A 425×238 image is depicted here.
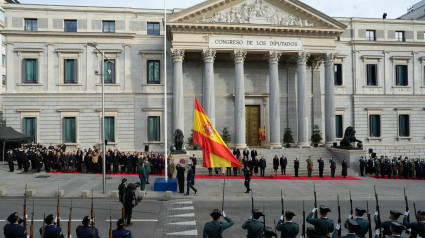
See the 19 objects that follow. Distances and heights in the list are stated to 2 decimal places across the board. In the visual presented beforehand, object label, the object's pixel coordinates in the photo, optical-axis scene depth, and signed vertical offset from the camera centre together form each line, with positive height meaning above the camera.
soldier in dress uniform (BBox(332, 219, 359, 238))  6.58 -2.16
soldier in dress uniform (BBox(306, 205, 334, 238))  7.68 -2.40
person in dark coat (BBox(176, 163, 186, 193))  19.12 -3.07
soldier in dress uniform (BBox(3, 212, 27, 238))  7.55 -2.45
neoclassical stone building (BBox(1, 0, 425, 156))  33.16 +6.10
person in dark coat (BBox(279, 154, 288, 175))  26.12 -3.11
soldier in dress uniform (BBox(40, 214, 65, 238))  7.39 -2.42
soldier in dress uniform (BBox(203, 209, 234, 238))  7.04 -2.26
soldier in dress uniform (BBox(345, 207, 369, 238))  7.85 -2.42
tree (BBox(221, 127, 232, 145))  34.75 -1.12
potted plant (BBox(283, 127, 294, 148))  35.56 -1.41
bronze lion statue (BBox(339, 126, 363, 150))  30.62 -1.35
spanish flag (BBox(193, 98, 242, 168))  14.38 -1.08
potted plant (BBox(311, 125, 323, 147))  35.61 -1.43
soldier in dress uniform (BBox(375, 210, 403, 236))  7.59 -2.53
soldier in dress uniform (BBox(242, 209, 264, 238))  7.34 -2.36
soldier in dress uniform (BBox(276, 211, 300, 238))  7.26 -2.37
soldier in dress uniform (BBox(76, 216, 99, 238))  7.52 -2.48
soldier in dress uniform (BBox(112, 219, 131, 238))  7.47 -2.52
